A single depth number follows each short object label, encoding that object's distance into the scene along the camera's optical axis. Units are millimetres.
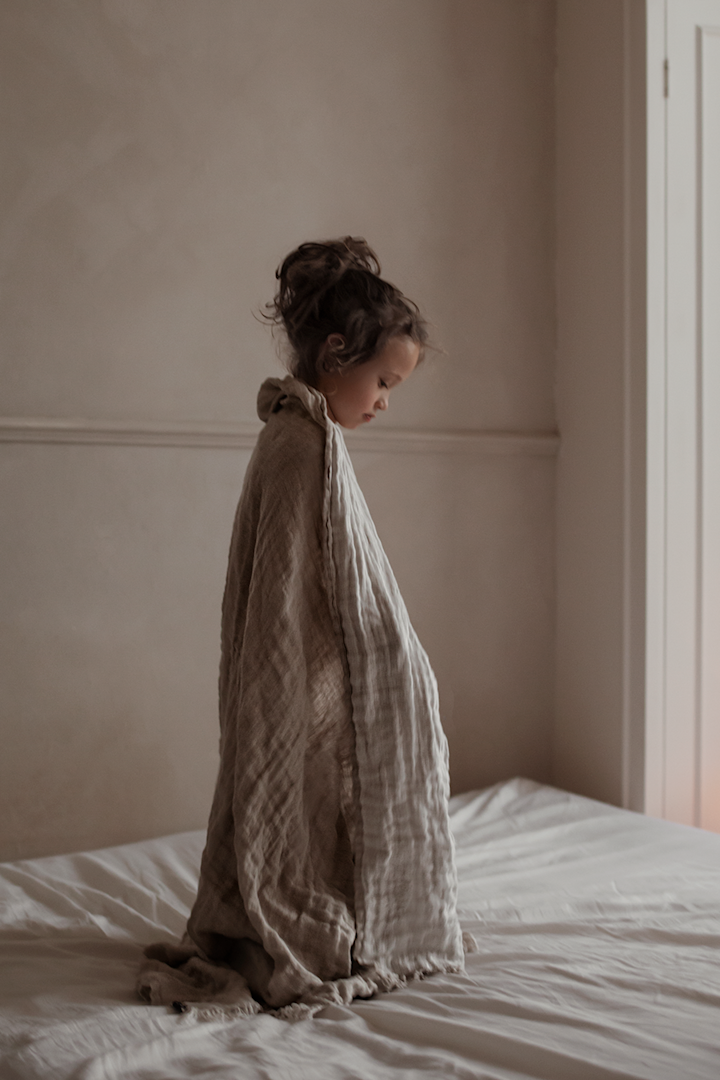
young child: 1395
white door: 2619
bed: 1198
